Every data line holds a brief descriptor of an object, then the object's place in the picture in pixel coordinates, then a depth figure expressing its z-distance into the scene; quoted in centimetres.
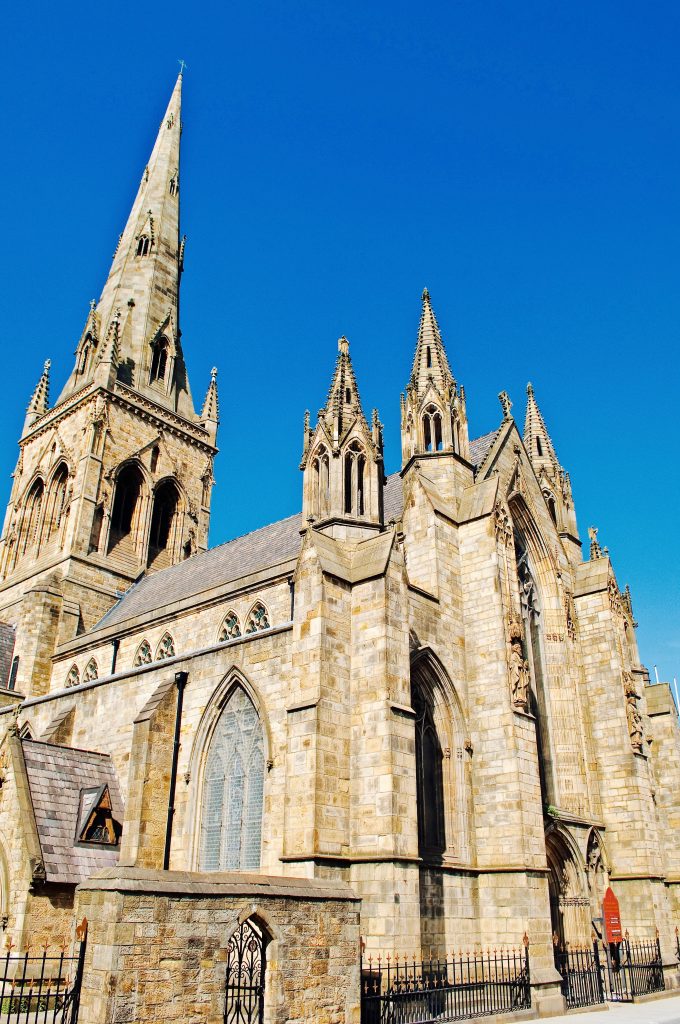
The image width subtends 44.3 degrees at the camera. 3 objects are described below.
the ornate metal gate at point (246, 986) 1038
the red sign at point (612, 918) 1867
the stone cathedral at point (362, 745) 1155
